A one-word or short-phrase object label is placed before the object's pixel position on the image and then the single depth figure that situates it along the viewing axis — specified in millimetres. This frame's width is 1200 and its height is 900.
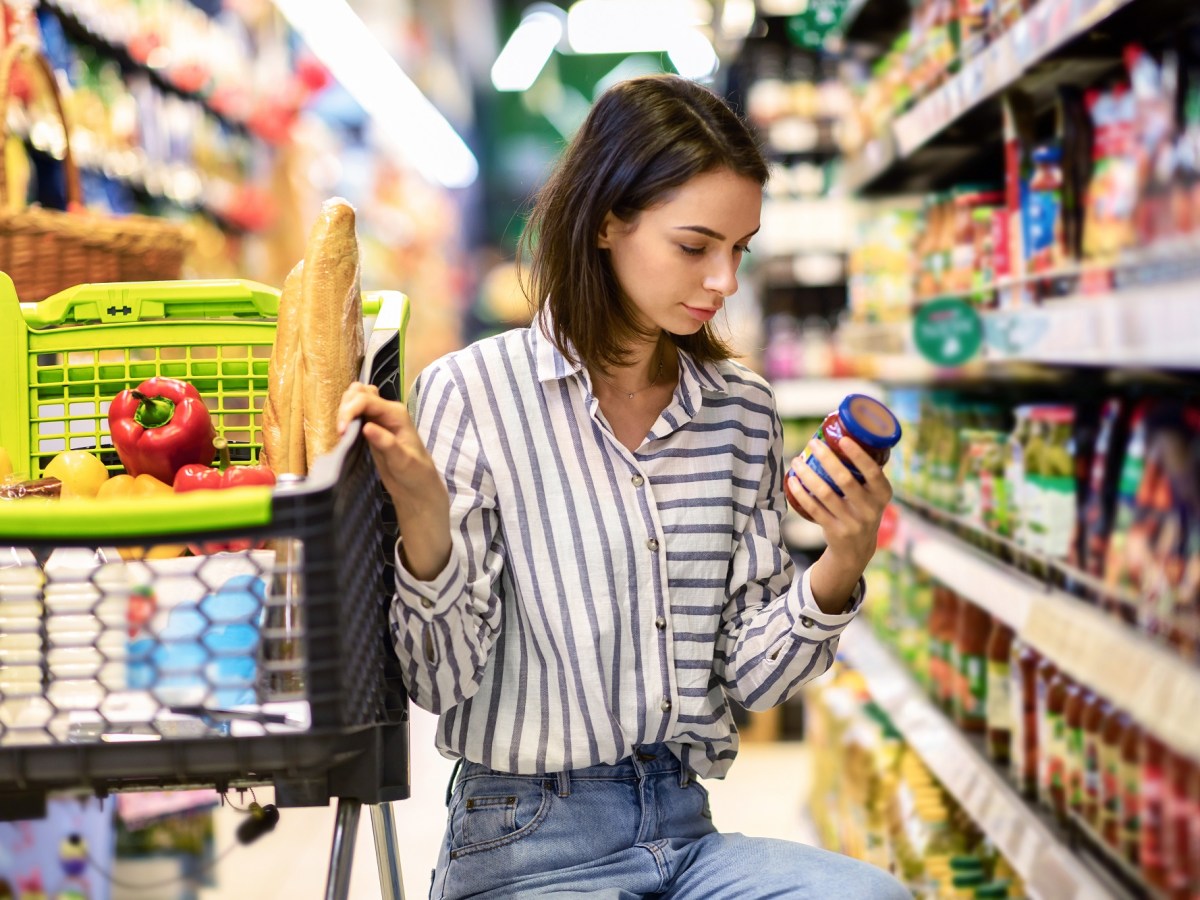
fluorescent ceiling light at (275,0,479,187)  8320
